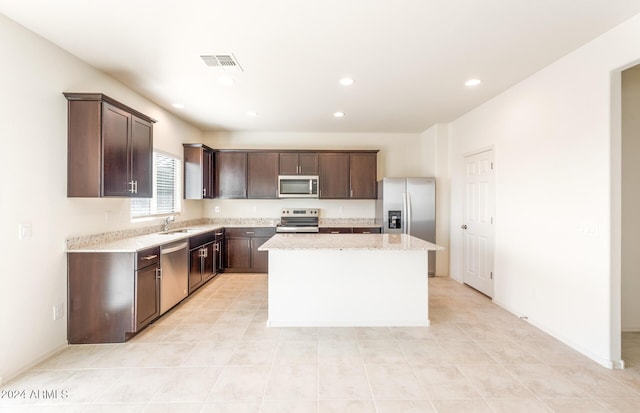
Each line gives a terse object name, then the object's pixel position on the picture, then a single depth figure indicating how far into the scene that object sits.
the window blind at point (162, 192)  3.90
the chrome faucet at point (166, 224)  4.25
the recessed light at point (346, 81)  3.22
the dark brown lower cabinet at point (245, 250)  5.25
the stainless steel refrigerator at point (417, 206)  5.00
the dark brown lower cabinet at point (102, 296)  2.67
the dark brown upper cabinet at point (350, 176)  5.51
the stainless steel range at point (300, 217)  5.57
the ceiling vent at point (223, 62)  2.75
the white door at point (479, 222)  3.90
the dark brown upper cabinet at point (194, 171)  4.96
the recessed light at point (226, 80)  3.20
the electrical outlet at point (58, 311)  2.54
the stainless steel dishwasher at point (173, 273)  3.25
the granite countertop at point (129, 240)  2.74
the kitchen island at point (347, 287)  3.11
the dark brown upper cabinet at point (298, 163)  5.47
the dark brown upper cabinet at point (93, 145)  2.64
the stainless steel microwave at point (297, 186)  5.41
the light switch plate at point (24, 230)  2.25
